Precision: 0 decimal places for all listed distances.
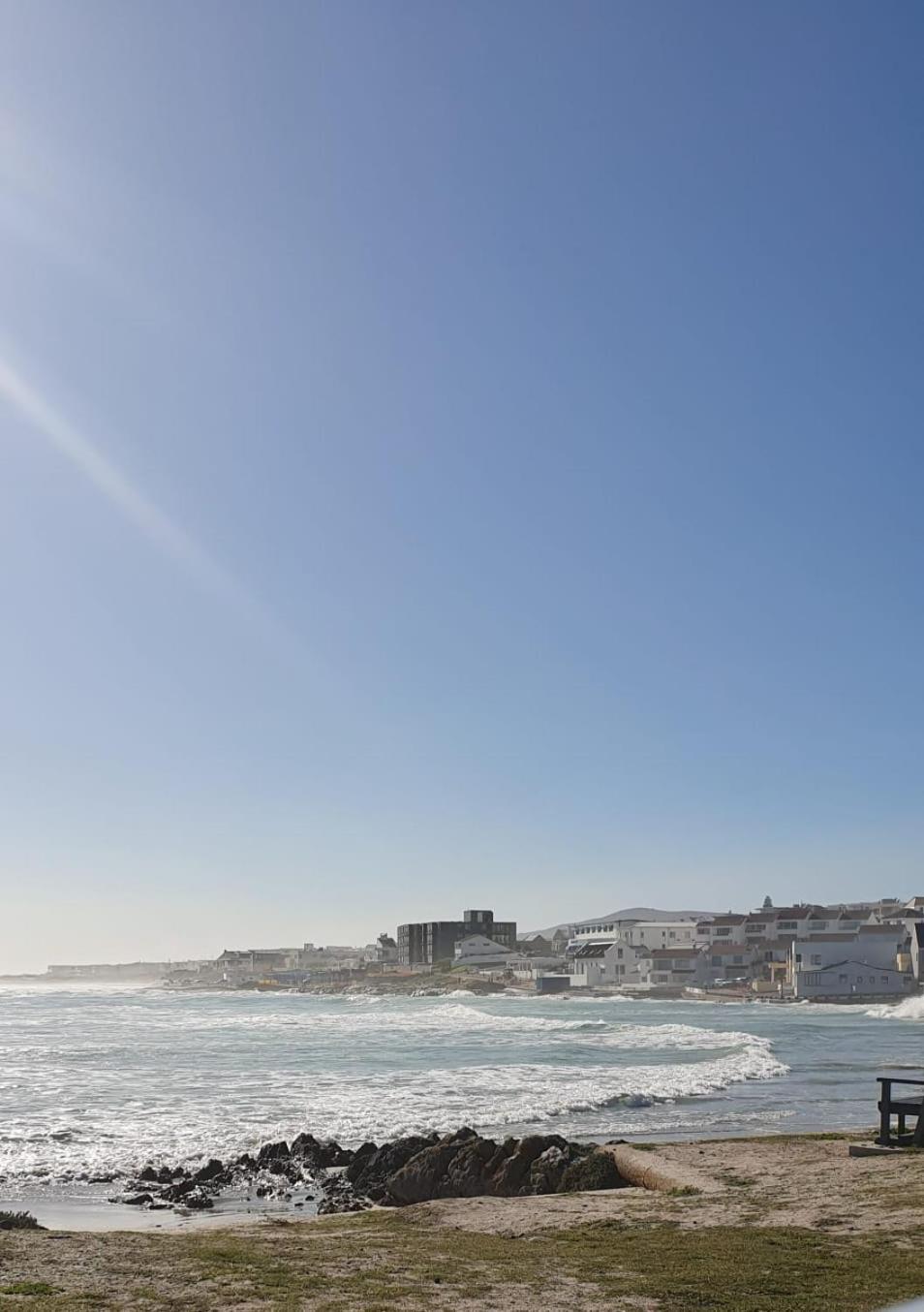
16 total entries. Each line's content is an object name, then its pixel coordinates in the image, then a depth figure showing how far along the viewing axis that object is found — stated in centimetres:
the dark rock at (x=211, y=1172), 2130
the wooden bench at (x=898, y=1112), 1978
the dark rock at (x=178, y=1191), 1991
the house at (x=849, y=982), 10850
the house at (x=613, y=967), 14538
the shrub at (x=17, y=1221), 1601
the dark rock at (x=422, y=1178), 1989
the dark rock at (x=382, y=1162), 2120
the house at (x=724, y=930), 14075
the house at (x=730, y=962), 13062
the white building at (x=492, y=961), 19250
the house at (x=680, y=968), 13238
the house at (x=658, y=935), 16338
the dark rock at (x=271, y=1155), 2270
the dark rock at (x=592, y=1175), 1900
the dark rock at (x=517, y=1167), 1956
